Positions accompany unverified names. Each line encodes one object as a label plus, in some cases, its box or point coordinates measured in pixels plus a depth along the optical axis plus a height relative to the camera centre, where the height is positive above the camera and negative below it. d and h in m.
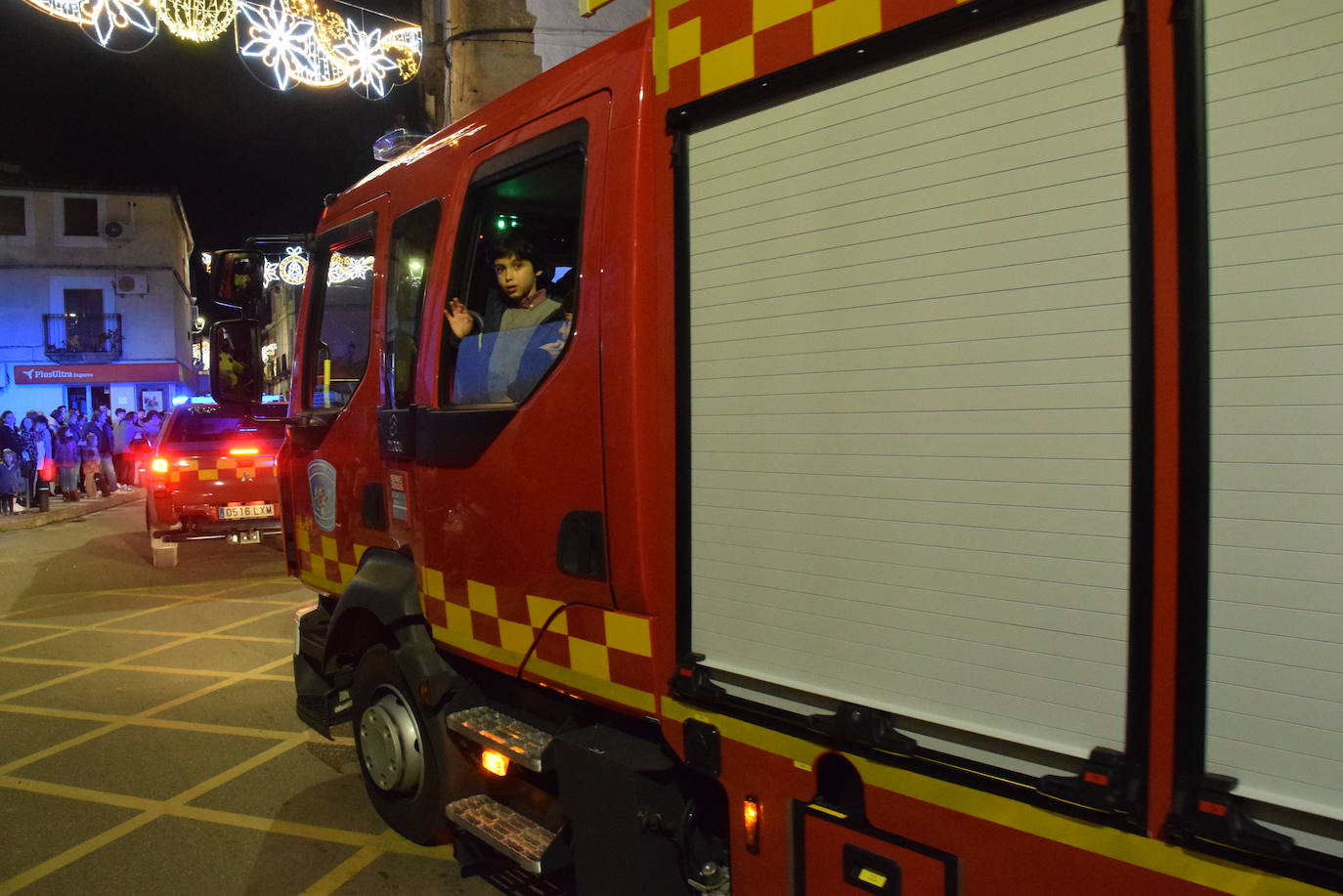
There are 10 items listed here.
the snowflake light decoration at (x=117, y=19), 6.12 +2.94
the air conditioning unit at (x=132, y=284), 33.34 +5.87
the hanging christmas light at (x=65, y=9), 5.93 +2.91
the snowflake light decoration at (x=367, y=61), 7.96 +3.43
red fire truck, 1.31 -0.03
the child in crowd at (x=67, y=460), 17.06 -0.35
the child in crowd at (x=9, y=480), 14.97 -0.64
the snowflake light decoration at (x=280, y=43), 7.19 +3.27
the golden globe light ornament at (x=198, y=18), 6.57 +3.18
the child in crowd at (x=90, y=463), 18.69 -0.46
